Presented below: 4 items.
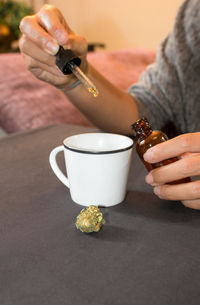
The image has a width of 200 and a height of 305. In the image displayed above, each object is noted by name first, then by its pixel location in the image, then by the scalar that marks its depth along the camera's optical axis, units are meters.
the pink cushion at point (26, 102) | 1.11
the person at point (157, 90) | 0.46
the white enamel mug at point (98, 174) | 0.44
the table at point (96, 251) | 0.30
